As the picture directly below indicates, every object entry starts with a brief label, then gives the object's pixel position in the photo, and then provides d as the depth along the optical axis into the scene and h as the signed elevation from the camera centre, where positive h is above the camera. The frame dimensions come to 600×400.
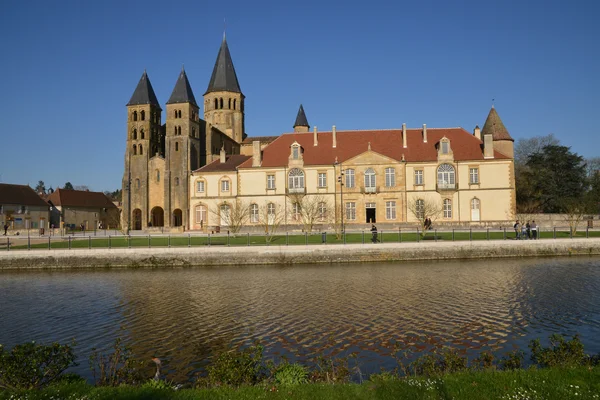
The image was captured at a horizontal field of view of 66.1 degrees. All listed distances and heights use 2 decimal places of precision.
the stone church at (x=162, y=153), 61.72 +9.41
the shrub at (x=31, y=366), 7.71 -2.46
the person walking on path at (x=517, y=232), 32.98 -1.32
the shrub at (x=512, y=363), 8.79 -2.86
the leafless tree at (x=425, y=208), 48.19 +0.86
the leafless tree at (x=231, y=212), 47.44 +0.86
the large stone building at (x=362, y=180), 49.59 +4.20
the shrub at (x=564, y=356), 8.51 -2.66
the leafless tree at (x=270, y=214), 51.73 +0.54
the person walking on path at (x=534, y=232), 33.72 -1.33
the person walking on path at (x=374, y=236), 31.95 -1.34
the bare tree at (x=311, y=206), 49.28 +1.24
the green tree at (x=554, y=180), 60.12 +4.46
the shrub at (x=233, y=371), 8.16 -2.72
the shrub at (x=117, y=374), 8.62 -2.99
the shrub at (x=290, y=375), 7.85 -2.72
